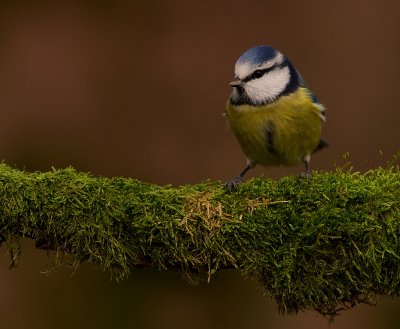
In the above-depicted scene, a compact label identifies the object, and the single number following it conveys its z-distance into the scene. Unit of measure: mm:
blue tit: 5344
